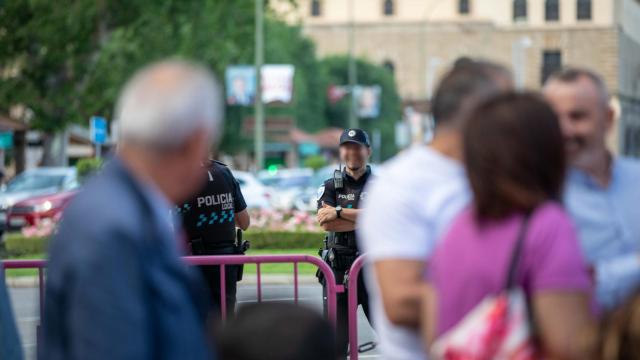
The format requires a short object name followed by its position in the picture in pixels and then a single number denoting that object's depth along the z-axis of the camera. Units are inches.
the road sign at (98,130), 1414.9
